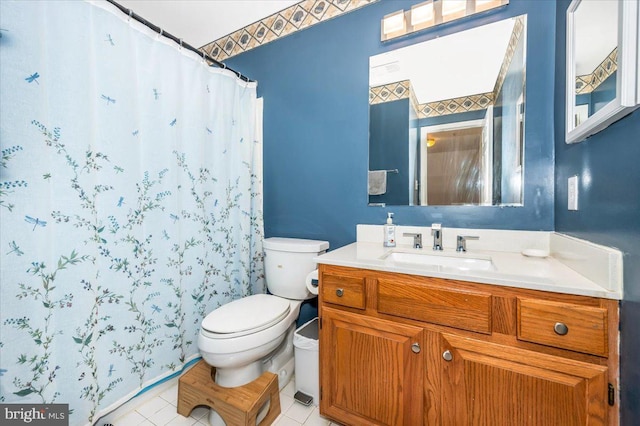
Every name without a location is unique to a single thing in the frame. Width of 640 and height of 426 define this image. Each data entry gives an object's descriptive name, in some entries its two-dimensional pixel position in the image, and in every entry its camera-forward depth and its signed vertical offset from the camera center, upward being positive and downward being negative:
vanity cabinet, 0.71 -0.49
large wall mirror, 1.22 +0.45
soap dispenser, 1.37 -0.16
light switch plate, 0.92 +0.04
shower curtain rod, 1.16 +0.90
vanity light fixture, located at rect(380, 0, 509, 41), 1.25 +0.99
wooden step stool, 1.14 -0.88
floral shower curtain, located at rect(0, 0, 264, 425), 0.92 +0.02
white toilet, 1.17 -0.56
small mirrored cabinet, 0.59 +0.39
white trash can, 1.37 -0.87
